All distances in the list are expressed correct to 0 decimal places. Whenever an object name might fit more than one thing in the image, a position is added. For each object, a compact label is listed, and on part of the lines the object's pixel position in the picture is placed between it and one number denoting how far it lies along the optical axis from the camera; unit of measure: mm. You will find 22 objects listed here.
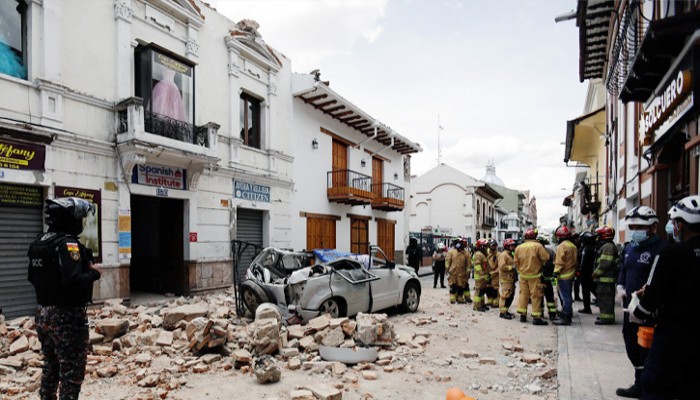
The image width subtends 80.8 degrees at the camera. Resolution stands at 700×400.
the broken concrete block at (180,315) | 7145
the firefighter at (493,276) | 10188
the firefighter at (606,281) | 7727
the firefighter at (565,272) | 7953
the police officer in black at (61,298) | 3404
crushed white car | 7520
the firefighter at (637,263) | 4227
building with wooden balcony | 15750
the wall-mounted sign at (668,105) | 5039
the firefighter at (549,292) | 8344
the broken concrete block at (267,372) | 5016
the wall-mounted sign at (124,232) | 9375
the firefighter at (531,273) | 8055
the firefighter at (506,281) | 9055
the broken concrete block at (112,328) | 6461
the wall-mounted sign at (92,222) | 8461
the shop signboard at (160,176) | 9859
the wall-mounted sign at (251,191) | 12734
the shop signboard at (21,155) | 7426
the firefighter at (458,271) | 10766
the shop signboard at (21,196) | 7562
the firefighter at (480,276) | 9977
